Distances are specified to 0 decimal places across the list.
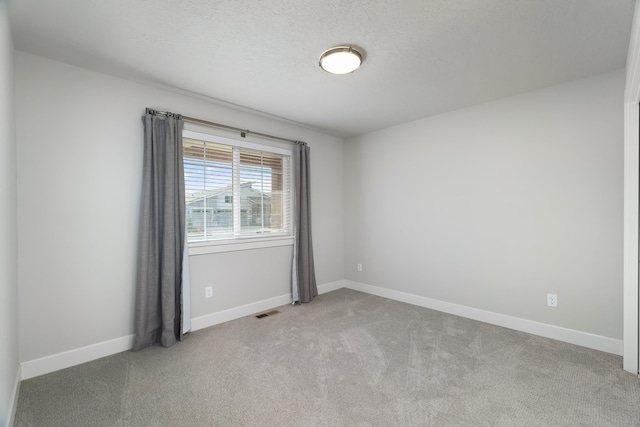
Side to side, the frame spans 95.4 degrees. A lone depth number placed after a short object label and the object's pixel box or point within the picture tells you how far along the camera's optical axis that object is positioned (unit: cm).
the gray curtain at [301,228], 395
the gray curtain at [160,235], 264
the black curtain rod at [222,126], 287
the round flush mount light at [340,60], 217
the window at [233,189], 312
